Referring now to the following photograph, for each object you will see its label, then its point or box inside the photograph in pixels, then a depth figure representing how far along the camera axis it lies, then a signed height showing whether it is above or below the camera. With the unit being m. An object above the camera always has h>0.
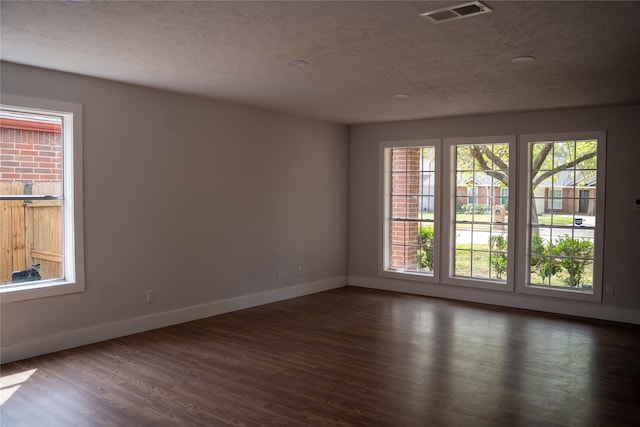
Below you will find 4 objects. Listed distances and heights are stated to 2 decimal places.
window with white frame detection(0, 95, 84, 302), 4.37 +0.00
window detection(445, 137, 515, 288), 6.82 -0.17
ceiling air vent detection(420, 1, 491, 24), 2.87 +1.08
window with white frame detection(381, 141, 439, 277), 7.44 -0.10
